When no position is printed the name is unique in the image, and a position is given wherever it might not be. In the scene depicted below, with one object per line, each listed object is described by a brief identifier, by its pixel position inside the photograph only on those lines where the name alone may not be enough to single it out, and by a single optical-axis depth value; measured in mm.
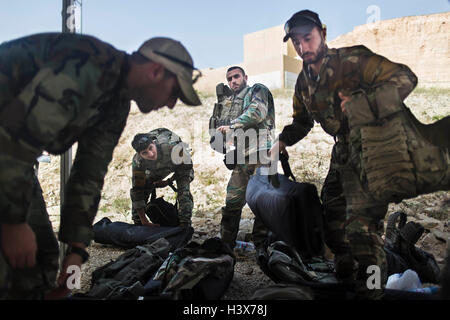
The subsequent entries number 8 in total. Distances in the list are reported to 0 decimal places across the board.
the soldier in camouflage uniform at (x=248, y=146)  3293
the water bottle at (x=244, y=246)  3459
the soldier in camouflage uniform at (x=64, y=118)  1080
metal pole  2516
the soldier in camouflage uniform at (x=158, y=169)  3986
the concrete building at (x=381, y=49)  15055
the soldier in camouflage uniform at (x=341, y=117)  1735
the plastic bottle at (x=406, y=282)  2031
